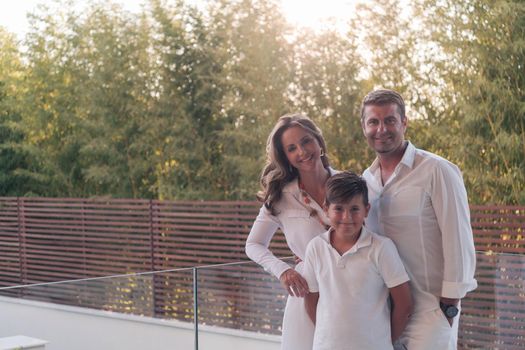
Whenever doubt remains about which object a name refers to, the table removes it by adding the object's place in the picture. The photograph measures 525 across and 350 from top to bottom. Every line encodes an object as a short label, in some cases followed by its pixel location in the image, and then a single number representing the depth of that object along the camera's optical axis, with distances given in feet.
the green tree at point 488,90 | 19.26
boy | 6.35
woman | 7.52
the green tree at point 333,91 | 23.48
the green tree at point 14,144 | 35.06
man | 6.20
